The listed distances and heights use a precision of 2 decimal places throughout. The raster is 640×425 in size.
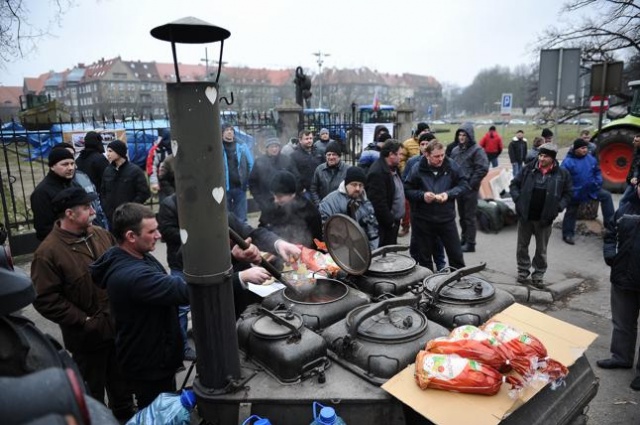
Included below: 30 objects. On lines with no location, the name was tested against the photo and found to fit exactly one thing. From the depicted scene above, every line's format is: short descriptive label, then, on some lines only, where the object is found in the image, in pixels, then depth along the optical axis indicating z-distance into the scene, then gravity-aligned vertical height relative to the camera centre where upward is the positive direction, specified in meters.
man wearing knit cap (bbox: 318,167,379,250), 4.71 -0.86
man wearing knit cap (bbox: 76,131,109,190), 6.59 -0.45
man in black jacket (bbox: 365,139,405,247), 5.59 -0.89
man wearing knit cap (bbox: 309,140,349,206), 6.24 -0.72
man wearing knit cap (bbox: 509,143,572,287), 5.77 -1.07
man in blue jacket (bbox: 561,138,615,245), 7.56 -1.07
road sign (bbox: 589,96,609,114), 13.85 +0.54
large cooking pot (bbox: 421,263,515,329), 2.65 -1.15
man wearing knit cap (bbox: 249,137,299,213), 6.64 -0.65
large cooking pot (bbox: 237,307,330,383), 2.20 -1.17
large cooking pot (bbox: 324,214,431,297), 2.99 -1.05
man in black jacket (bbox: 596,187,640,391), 3.83 -1.47
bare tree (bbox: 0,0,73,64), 5.13 +1.46
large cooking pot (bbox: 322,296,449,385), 2.20 -1.17
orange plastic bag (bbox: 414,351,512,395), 1.98 -1.18
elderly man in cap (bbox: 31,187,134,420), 2.99 -1.12
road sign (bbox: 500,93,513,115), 16.16 +0.69
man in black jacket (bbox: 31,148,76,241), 4.63 -0.62
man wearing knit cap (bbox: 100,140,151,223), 5.90 -0.73
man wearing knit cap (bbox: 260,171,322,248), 4.58 -1.03
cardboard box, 1.88 -1.28
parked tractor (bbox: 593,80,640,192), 10.85 -0.75
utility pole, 40.22 +6.54
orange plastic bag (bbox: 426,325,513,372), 2.05 -1.10
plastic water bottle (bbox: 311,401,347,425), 1.91 -1.31
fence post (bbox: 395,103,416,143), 13.49 +0.16
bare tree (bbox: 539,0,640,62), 14.57 +3.18
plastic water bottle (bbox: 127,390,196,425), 2.18 -1.45
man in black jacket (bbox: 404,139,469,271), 5.45 -0.97
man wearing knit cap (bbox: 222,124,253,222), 7.14 -0.70
